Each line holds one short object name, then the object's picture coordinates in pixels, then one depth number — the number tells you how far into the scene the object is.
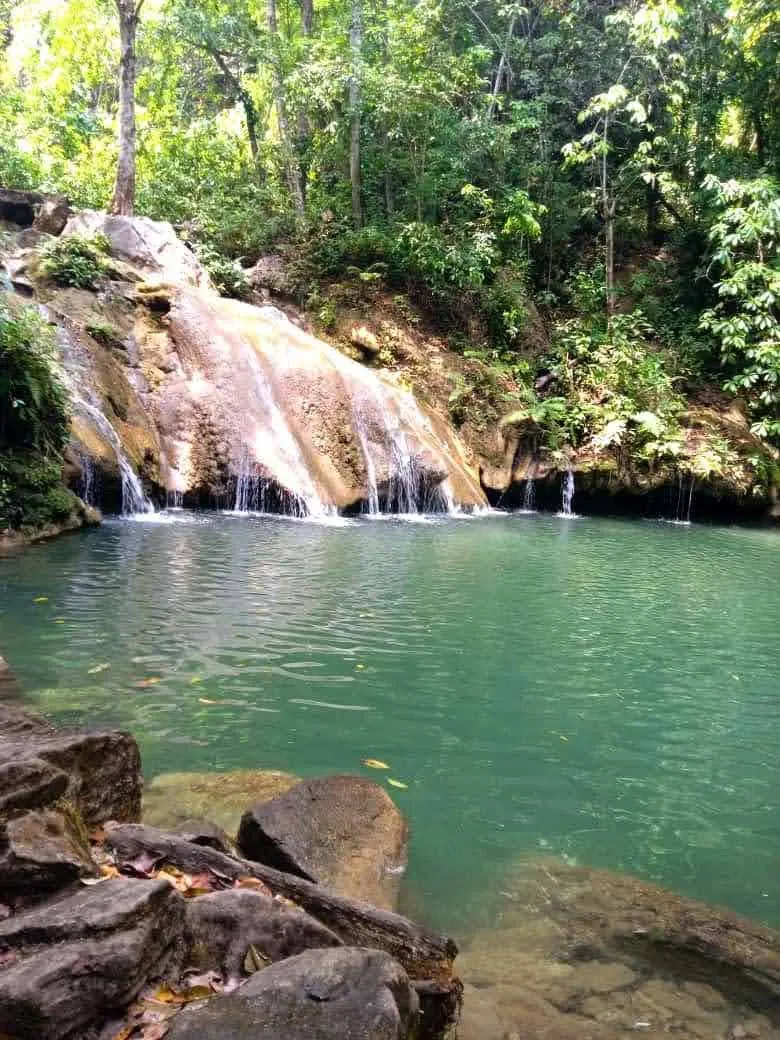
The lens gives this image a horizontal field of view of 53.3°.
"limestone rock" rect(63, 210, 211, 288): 17.52
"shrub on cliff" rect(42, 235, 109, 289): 15.38
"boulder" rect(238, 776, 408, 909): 3.36
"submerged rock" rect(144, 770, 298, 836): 3.73
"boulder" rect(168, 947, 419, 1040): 1.75
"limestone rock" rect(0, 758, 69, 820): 2.64
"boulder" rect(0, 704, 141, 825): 2.74
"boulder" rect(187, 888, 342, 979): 2.21
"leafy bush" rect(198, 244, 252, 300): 19.81
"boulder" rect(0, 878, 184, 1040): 1.77
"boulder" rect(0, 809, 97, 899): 2.31
